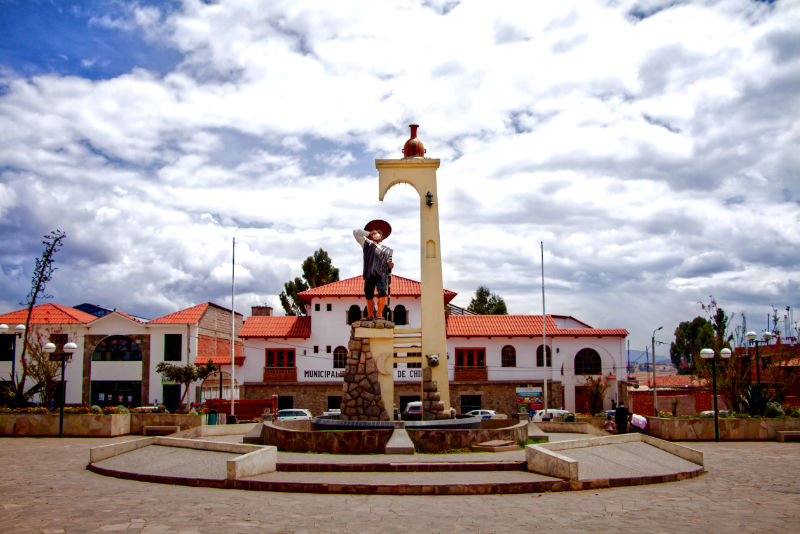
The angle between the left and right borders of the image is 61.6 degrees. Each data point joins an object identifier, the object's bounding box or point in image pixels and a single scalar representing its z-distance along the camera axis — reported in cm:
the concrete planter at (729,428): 2003
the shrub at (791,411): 2097
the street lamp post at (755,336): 2125
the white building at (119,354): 3969
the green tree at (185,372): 3409
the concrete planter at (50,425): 2225
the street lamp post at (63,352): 2151
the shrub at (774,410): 2088
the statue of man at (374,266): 1900
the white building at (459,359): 4003
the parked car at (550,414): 3384
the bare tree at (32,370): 2400
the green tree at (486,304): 5862
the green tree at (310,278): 5250
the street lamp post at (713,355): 1925
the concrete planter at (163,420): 2312
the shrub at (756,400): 2123
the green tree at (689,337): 6006
